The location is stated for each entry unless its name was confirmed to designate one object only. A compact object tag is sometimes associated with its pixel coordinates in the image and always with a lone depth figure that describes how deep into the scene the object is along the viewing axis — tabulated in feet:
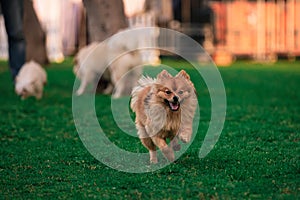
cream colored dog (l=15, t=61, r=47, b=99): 42.00
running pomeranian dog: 21.21
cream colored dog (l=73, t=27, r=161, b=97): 43.57
